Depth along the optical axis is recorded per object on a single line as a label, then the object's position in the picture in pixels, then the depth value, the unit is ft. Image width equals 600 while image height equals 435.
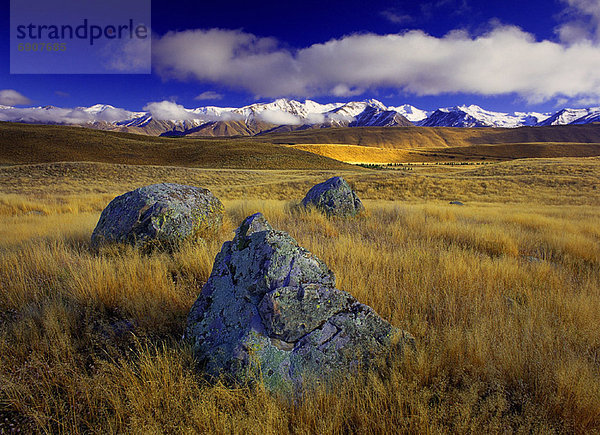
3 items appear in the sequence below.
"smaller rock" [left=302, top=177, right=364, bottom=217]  29.73
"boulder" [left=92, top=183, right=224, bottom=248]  15.51
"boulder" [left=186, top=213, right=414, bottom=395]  6.17
